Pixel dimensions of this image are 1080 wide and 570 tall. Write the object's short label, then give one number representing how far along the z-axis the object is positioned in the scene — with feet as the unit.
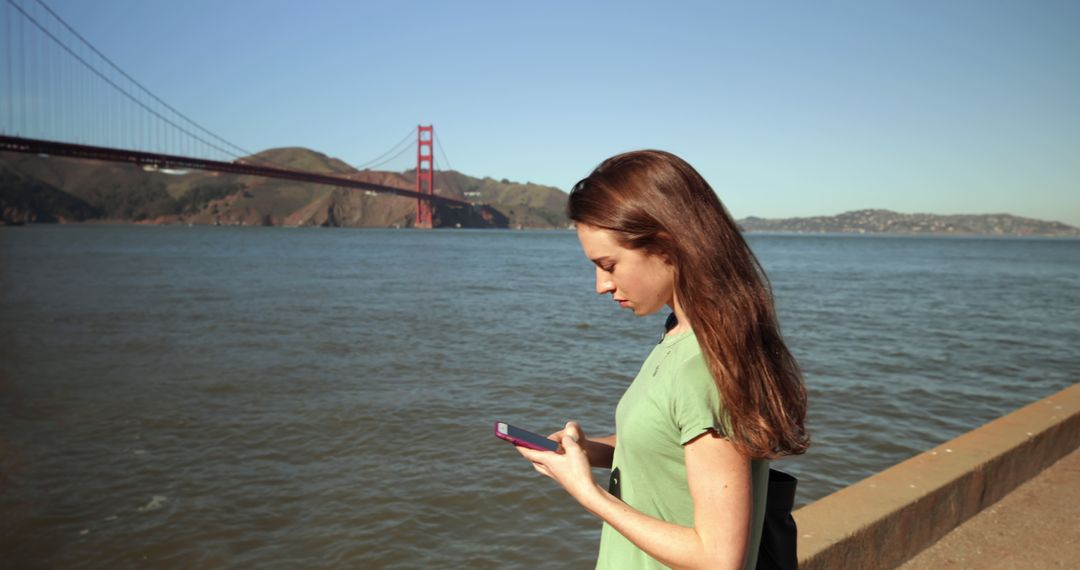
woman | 3.32
